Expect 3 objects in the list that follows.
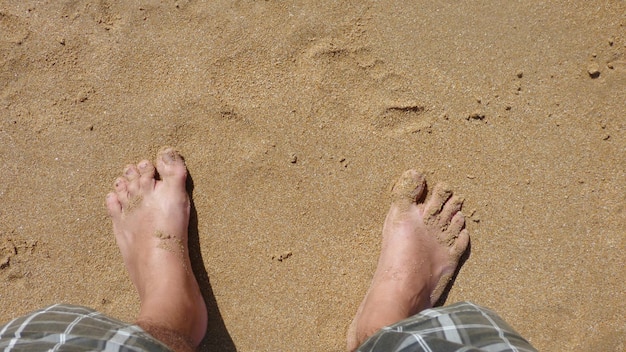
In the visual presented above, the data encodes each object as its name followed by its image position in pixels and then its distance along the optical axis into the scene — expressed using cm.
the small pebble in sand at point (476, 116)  72
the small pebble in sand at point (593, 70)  71
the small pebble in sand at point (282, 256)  73
